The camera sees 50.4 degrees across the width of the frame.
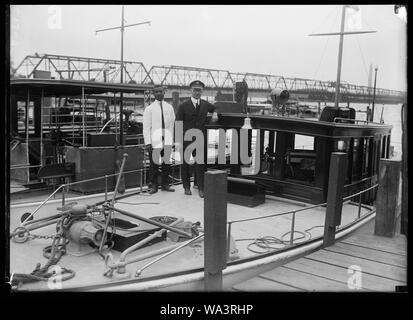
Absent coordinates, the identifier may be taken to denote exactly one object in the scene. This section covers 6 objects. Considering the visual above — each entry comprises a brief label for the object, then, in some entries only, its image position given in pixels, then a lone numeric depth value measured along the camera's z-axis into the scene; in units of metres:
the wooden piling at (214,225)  4.50
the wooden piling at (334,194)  6.07
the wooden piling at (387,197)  6.65
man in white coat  8.18
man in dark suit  8.02
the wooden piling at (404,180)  5.26
